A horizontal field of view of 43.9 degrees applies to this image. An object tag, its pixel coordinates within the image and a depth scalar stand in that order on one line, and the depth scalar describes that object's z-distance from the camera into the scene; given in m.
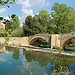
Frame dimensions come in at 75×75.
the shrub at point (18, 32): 28.77
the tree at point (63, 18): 25.08
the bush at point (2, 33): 29.20
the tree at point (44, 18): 30.75
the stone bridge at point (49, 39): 16.75
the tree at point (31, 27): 26.09
